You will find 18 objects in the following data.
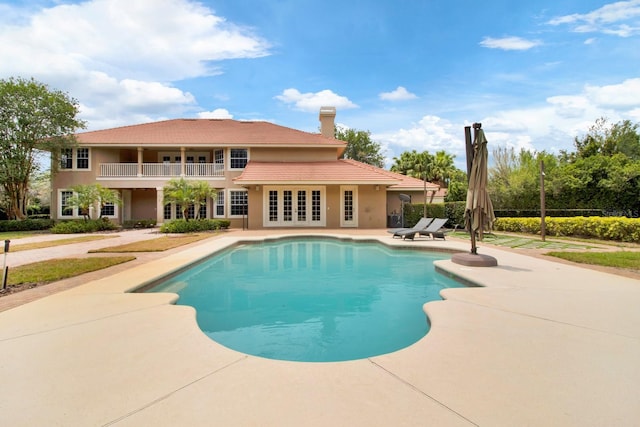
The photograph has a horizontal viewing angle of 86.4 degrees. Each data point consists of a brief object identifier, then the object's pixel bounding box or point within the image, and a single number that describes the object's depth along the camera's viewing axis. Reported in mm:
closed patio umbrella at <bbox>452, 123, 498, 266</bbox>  8109
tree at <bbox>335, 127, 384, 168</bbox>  47438
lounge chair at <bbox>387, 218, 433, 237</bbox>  14614
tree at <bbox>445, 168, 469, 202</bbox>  30430
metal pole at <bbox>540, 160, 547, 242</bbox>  13509
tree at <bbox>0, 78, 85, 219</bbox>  20703
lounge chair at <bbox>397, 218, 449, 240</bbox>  14047
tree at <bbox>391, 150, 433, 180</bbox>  35750
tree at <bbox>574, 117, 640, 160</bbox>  33906
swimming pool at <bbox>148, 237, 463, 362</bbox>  4332
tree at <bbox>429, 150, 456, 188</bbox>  35250
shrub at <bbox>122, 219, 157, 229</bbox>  22891
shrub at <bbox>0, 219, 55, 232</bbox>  20438
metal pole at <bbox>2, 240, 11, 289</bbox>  5895
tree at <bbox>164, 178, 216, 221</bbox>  19281
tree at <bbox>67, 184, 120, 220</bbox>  19438
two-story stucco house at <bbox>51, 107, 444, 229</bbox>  20922
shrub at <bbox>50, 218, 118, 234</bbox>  19188
